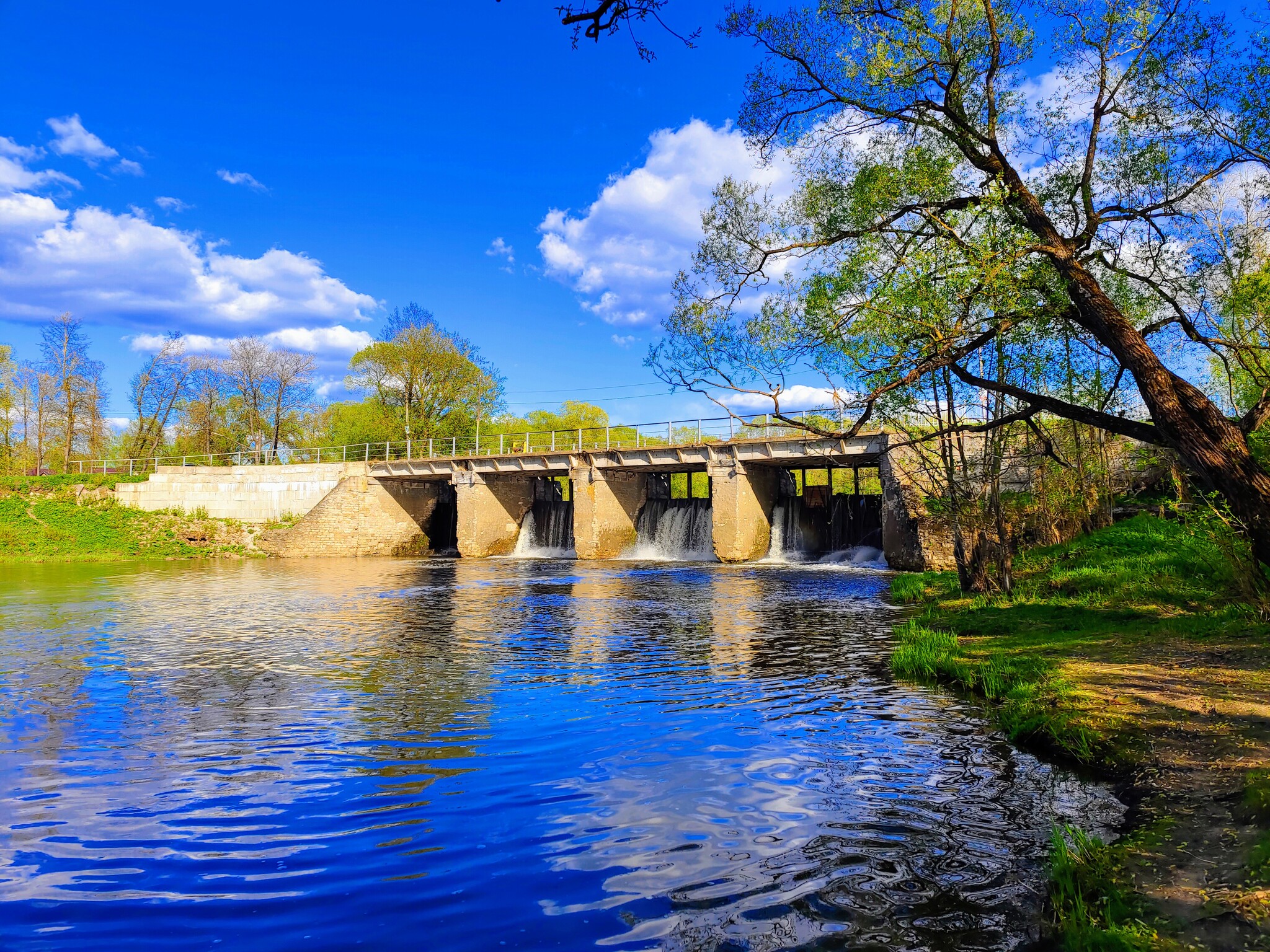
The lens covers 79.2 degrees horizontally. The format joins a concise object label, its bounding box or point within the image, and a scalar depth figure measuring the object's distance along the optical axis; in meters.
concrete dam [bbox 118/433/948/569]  34.88
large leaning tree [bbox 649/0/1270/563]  9.29
